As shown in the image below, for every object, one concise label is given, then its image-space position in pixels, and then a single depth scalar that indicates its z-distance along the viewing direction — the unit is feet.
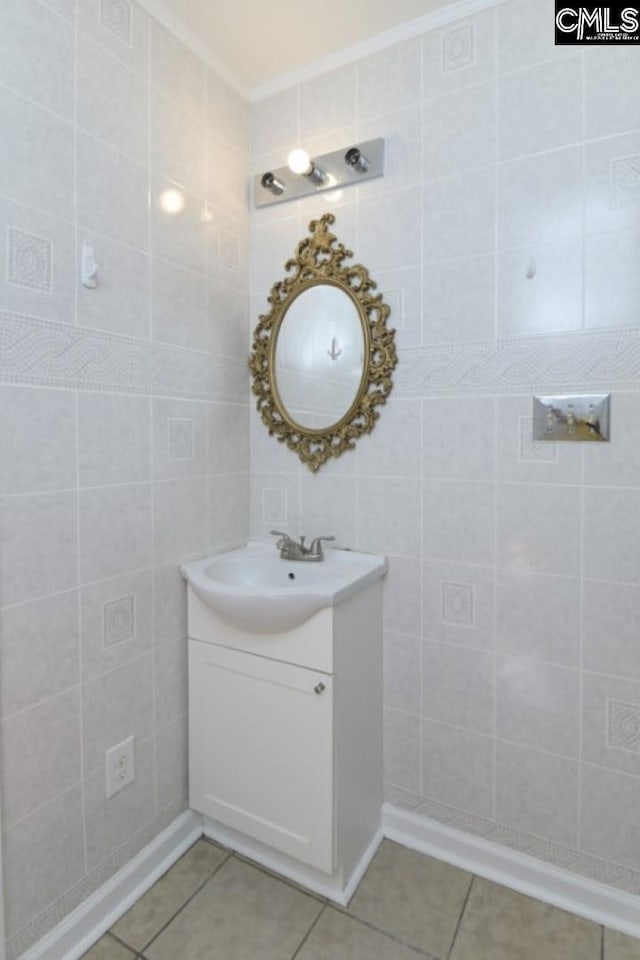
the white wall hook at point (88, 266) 4.20
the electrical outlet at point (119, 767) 4.52
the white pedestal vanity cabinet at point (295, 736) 4.52
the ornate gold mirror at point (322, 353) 5.39
